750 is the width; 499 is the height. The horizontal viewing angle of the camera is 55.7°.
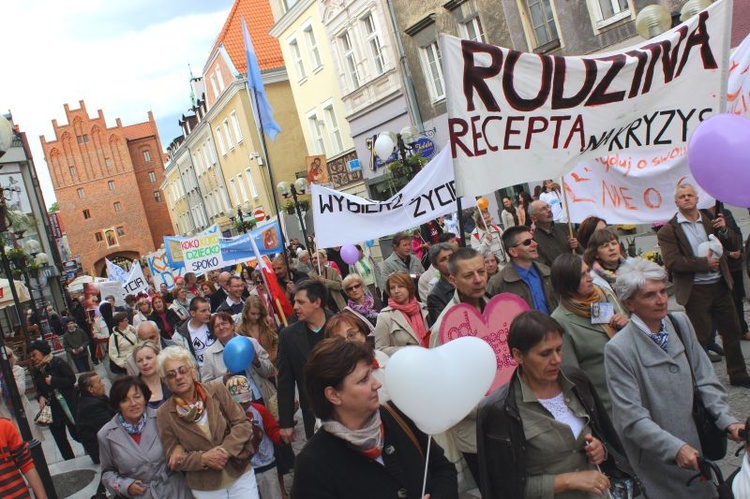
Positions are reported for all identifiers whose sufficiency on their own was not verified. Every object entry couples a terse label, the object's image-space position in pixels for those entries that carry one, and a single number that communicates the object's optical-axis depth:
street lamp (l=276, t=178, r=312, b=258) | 19.55
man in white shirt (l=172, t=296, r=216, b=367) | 7.53
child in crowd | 5.38
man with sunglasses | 5.20
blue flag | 11.35
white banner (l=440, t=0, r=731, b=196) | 4.94
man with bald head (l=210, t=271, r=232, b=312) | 11.38
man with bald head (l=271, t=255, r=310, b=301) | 10.84
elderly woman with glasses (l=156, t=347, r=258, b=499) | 4.54
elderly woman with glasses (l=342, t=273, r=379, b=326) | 6.86
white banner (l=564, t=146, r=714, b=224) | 5.90
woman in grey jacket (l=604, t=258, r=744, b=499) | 3.46
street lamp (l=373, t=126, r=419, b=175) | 14.98
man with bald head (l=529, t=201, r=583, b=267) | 6.89
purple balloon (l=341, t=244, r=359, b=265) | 12.26
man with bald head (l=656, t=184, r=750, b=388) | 5.93
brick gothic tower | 74.19
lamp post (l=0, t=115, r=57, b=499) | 5.93
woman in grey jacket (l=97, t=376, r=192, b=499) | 4.58
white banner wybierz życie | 7.64
